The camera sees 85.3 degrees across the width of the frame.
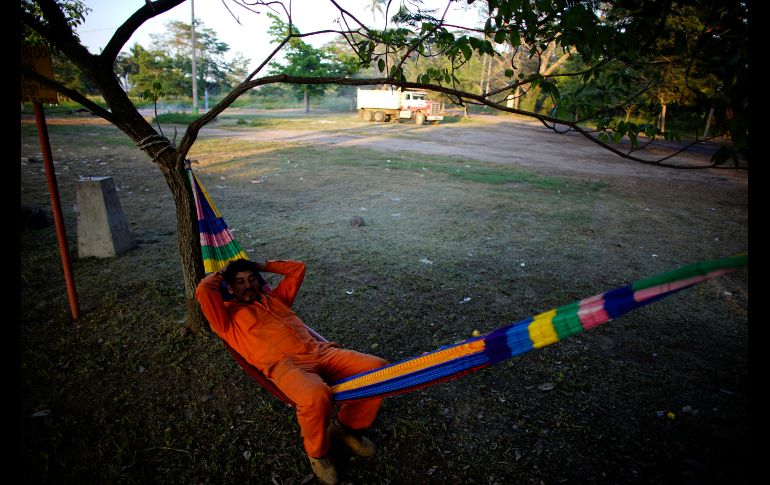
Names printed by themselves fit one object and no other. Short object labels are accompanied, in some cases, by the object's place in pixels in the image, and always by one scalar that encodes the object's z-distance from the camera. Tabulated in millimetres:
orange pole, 2570
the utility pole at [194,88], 19270
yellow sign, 2465
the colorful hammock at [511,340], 1235
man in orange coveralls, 1694
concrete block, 3775
